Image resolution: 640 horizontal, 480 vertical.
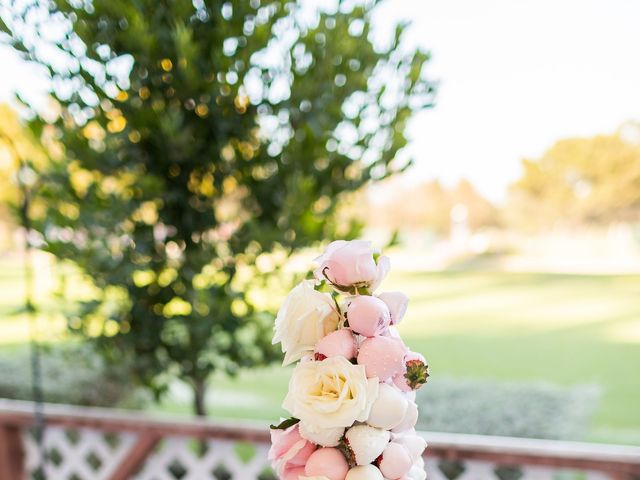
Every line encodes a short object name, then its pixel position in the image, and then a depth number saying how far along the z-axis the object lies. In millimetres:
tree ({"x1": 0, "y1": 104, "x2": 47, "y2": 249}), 3121
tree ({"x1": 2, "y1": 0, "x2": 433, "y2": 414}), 1872
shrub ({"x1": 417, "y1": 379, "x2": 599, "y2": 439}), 2488
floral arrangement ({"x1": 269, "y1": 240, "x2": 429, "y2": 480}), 659
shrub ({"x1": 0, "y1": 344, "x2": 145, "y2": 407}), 2922
